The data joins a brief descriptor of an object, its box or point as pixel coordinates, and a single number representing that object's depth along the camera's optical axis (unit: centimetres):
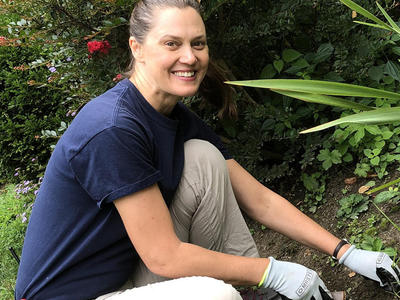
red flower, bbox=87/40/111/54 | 251
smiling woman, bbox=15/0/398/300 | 146
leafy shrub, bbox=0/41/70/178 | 405
